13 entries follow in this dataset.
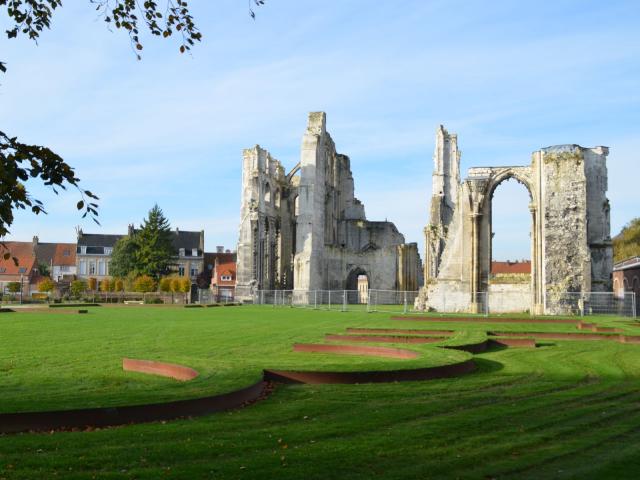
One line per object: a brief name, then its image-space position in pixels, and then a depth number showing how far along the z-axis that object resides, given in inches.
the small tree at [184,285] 3233.3
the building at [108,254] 4347.9
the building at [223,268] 3951.8
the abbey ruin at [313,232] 2509.8
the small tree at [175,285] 3171.8
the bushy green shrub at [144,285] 2918.3
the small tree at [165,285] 3156.3
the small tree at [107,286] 3247.5
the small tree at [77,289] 2716.5
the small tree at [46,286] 3070.9
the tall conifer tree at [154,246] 3403.1
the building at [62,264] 4488.2
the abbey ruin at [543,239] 1657.2
